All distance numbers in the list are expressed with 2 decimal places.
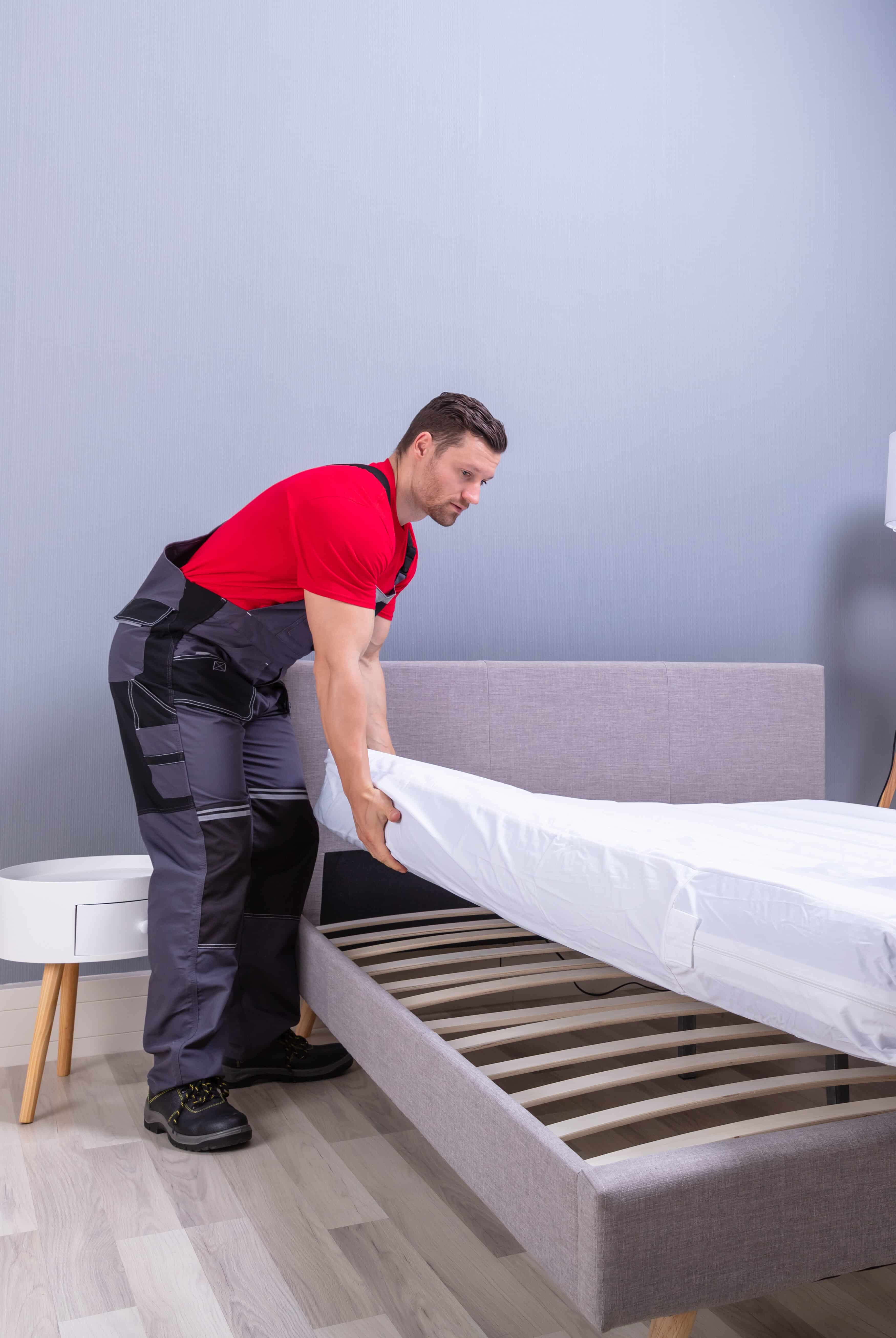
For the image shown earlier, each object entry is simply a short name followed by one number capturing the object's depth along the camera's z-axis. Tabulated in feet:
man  5.58
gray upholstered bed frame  2.80
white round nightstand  5.79
